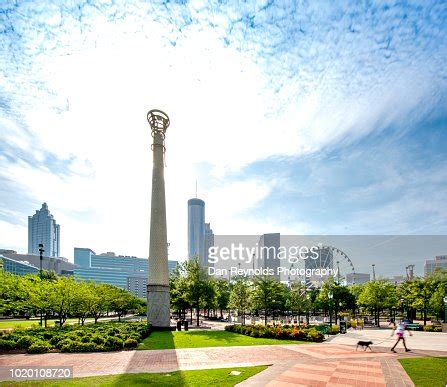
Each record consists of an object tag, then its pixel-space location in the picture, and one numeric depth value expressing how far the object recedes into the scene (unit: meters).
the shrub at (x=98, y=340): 22.75
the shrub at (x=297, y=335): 28.06
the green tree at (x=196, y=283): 44.94
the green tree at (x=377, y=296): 54.47
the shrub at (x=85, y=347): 21.77
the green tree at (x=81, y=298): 36.32
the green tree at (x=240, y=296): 49.76
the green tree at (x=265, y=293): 41.00
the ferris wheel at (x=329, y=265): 71.09
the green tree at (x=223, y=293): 70.62
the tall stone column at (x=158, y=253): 38.56
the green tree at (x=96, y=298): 43.74
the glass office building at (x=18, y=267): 173.61
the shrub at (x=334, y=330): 35.41
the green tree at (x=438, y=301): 45.09
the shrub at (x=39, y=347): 21.19
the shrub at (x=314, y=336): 27.46
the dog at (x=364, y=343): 21.89
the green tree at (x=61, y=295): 33.78
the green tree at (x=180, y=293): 45.66
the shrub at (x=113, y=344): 22.37
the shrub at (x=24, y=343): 21.95
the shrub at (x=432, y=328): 39.69
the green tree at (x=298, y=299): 56.41
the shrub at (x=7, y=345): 21.47
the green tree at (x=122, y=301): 56.66
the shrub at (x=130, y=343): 23.03
